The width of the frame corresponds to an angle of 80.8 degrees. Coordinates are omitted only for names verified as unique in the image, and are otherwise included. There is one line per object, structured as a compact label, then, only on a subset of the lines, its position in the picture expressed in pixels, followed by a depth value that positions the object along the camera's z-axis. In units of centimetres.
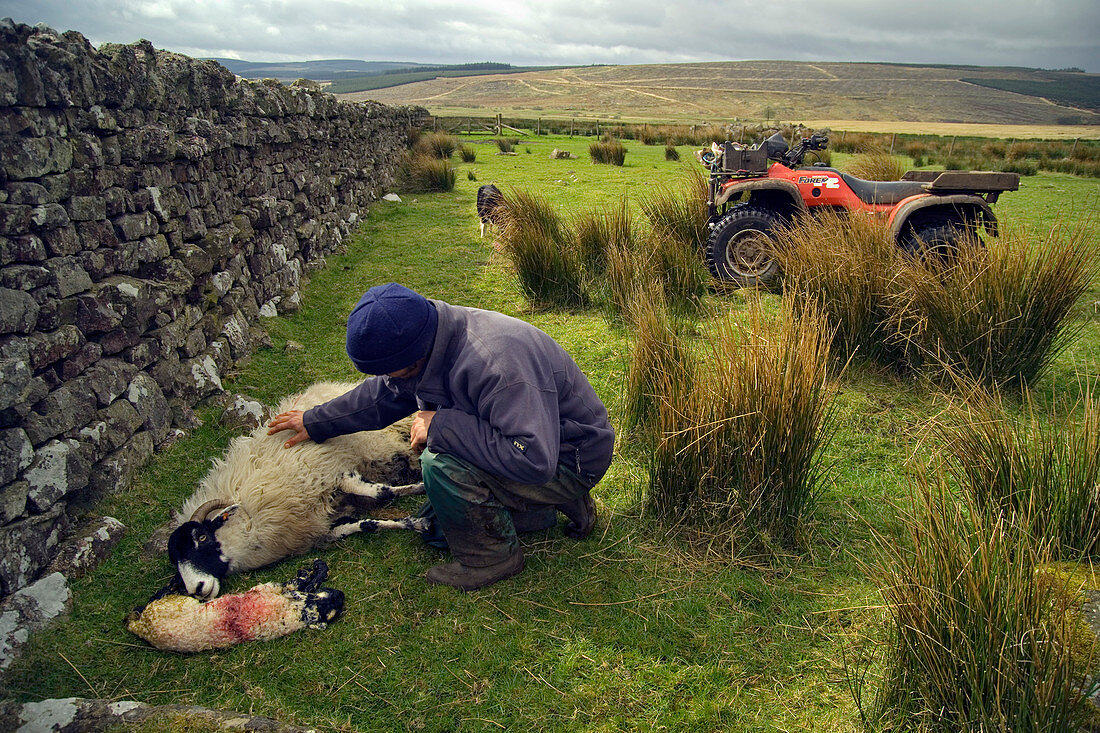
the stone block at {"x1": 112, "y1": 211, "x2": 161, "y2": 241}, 340
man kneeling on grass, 228
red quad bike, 567
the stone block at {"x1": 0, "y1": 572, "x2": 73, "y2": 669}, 224
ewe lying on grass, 268
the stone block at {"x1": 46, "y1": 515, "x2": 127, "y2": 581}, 258
